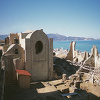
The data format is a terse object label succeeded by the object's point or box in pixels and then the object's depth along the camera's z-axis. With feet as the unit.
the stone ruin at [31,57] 57.57
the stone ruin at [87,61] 71.32
